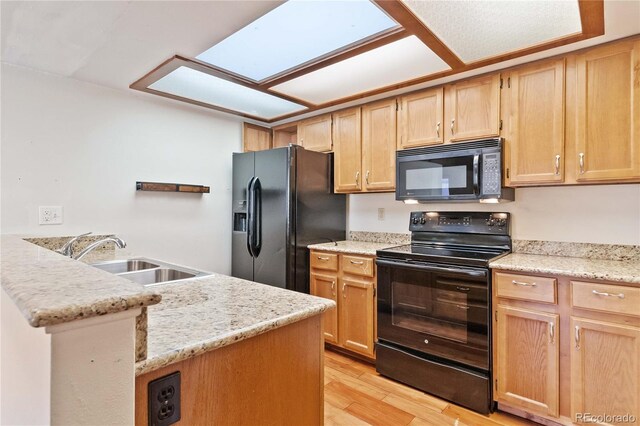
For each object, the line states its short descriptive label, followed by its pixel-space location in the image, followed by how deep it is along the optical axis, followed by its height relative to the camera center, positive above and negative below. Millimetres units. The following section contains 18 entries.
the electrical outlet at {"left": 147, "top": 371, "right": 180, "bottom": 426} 689 -400
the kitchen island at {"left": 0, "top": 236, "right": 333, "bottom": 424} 497 -292
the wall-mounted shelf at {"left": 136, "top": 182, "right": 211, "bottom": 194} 2749 +222
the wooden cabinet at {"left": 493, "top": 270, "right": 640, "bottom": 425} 1625 -717
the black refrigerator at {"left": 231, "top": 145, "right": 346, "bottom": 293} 2842 +3
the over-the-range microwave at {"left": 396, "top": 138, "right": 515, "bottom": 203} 2236 +287
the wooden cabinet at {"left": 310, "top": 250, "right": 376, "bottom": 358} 2561 -686
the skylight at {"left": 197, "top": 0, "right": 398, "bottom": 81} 1605 +976
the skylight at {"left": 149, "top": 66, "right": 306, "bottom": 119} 2457 +997
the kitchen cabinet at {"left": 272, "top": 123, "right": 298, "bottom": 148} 3804 +923
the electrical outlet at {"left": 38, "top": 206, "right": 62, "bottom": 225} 2277 -19
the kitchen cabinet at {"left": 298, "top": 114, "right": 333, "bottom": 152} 3201 +790
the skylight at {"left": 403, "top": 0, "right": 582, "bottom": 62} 1534 +965
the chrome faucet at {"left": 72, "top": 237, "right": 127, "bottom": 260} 1656 -158
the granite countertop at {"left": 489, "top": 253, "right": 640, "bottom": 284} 1639 -299
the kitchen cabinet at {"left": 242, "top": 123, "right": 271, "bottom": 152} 3592 +838
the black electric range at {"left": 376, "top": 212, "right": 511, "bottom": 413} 2008 -636
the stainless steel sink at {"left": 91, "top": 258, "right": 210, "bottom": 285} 1675 -317
